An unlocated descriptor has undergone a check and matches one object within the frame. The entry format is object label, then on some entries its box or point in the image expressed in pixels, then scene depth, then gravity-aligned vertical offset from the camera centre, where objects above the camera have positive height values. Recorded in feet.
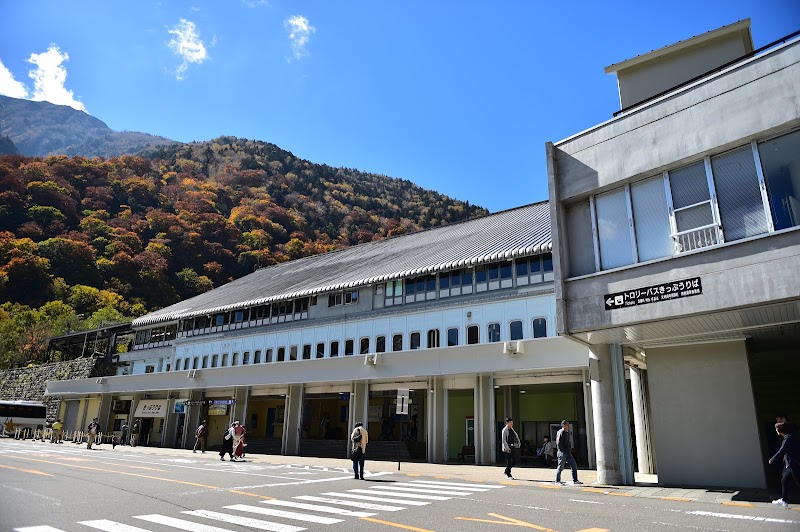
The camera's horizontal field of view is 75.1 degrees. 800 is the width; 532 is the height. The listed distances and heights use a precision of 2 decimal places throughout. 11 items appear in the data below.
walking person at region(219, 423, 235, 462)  81.59 -4.23
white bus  153.64 -1.79
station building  85.66 +10.44
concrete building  37.50 +12.85
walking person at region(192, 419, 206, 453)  98.48 -4.78
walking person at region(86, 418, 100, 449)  108.69 -4.70
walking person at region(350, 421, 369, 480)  52.95 -2.97
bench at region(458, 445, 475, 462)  91.35 -5.54
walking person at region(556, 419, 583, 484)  48.70 -2.59
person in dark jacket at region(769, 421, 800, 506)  33.45 -1.89
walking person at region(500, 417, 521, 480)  54.60 -2.11
